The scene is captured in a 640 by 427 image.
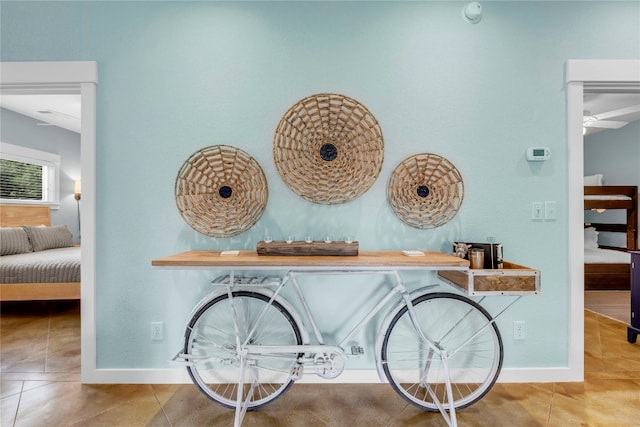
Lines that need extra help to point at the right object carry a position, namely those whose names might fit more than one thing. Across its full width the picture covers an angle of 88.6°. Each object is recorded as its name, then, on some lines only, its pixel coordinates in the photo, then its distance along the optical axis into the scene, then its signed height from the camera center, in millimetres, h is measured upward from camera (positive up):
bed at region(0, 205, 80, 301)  3293 -571
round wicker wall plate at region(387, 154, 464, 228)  1992 +139
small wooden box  1622 -347
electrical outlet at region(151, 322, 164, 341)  2031 -737
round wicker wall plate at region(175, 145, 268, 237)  1973 +126
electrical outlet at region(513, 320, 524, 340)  2041 -728
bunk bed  4172 -461
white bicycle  1736 -774
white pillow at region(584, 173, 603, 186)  5035 +502
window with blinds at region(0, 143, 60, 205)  4566 +548
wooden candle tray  1724 -195
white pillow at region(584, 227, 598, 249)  4863 -392
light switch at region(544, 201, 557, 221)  2037 +12
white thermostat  2014 +356
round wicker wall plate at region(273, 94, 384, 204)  1969 +409
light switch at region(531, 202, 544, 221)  2041 +6
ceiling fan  4073 +1267
